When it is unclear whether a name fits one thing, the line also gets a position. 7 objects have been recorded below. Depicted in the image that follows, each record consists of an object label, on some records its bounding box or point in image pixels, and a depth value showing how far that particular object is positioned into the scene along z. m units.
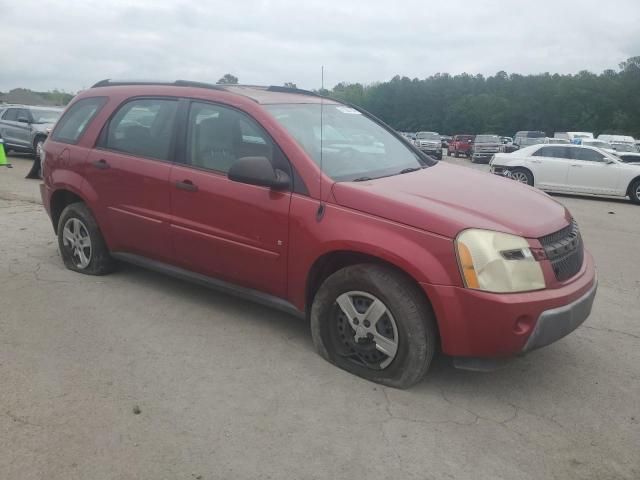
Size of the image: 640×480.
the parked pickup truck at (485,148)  34.56
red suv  3.09
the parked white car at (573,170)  14.47
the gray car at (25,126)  16.52
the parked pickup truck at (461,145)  41.19
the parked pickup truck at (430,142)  28.93
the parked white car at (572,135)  33.62
